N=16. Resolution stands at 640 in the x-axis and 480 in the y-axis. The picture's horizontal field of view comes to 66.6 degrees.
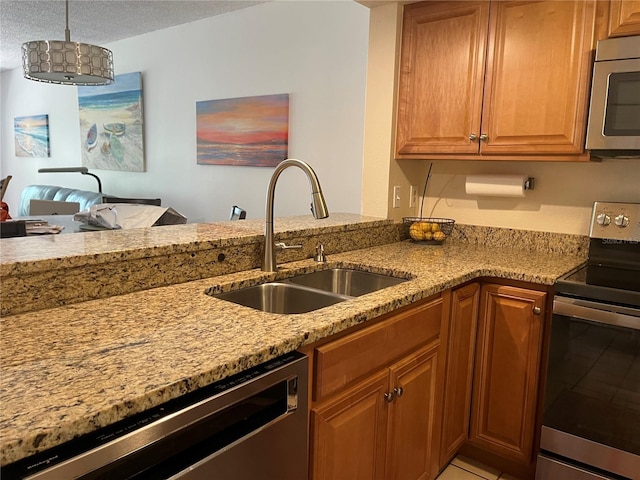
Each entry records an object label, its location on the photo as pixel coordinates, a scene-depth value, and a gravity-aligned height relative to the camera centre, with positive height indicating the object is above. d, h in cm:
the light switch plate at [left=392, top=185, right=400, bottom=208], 265 -12
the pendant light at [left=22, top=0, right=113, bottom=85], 299 +65
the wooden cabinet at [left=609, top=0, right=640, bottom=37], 190 +64
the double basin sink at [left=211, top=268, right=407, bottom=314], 171 -44
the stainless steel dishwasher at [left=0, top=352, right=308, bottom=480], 78 -50
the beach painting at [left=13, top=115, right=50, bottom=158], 650 +39
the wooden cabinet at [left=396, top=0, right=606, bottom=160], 207 +46
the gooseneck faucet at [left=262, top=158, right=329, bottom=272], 158 -13
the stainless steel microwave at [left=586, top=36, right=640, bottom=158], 189 +32
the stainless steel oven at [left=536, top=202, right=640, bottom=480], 171 -73
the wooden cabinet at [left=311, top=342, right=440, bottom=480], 134 -78
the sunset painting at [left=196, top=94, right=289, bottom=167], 379 +32
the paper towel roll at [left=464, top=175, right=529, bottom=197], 239 -4
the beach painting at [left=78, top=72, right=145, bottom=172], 508 +45
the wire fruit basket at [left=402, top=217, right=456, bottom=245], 255 -29
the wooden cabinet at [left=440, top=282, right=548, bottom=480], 197 -82
